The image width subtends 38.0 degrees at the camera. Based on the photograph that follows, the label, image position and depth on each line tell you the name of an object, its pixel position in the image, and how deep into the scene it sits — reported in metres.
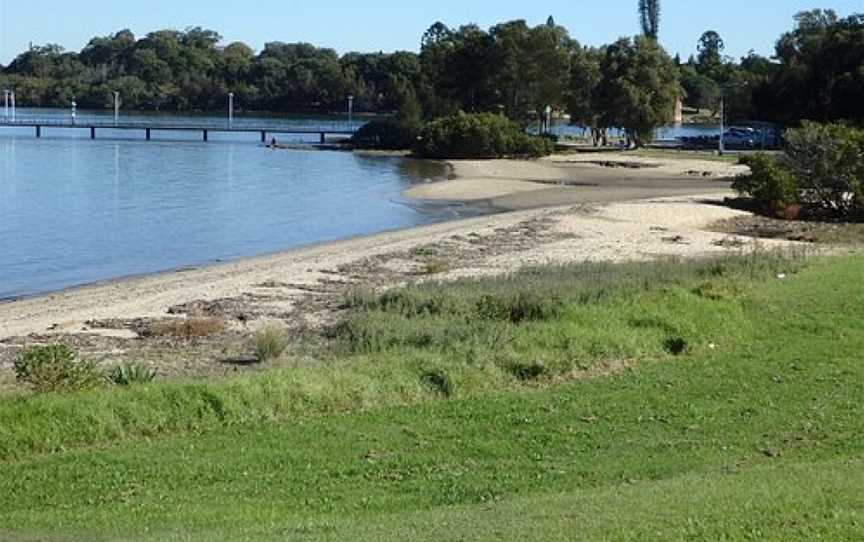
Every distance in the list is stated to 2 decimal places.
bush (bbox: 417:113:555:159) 104.56
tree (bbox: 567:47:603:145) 111.69
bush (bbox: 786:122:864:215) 47.69
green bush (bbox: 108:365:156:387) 15.20
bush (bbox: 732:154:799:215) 50.50
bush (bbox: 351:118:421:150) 120.69
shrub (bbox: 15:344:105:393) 14.66
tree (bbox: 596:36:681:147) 102.25
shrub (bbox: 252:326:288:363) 18.83
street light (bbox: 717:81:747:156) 102.61
